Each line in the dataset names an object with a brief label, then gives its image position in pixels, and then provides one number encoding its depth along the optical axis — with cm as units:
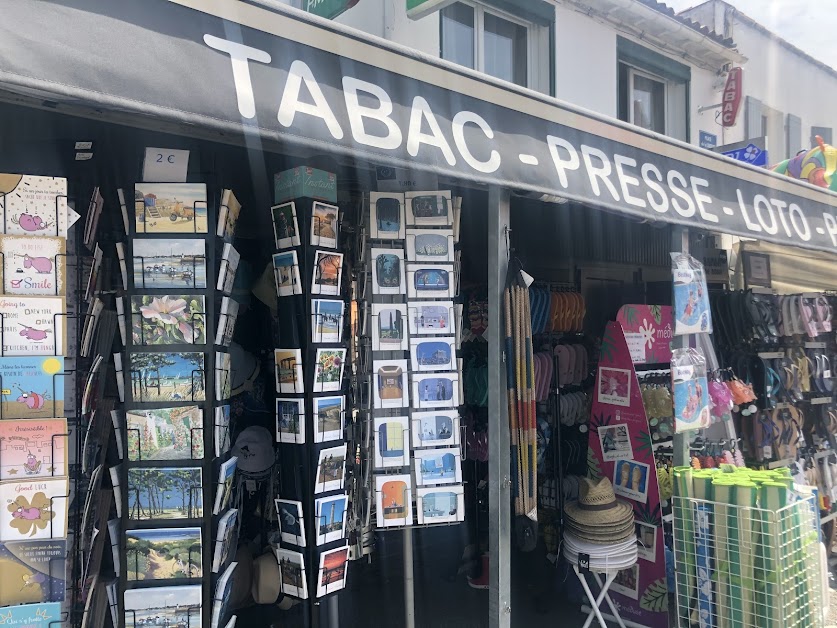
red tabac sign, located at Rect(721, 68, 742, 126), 714
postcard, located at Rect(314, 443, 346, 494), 258
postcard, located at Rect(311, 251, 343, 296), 259
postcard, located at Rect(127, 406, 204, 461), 229
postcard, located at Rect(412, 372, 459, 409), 278
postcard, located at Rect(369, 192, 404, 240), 282
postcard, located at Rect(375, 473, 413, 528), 268
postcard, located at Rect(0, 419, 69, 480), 187
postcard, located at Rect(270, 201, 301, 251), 262
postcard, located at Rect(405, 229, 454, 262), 284
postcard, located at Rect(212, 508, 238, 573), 241
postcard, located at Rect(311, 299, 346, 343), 258
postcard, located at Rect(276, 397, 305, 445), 257
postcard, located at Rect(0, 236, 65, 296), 192
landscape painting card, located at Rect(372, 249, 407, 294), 278
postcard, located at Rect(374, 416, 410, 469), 272
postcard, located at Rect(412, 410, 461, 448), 277
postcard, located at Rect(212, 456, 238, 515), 243
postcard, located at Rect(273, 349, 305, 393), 258
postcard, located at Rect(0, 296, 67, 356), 190
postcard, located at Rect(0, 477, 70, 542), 187
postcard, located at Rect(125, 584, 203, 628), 226
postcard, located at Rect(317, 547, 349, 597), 256
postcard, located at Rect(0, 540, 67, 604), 187
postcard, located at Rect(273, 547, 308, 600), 255
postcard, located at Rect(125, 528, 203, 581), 228
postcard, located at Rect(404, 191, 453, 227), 288
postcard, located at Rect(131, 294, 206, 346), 230
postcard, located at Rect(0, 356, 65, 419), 190
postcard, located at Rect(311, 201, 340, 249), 260
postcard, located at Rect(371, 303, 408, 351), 277
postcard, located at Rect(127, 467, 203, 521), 229
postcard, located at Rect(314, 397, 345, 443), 258
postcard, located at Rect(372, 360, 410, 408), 275
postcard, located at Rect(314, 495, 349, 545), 256
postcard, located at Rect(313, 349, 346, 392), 260
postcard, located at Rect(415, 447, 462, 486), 275
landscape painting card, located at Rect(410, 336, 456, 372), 280
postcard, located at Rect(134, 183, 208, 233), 230
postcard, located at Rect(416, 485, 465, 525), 273
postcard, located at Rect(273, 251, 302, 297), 260
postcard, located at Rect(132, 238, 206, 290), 231
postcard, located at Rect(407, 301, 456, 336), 281
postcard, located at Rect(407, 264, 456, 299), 282
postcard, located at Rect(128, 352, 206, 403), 230
